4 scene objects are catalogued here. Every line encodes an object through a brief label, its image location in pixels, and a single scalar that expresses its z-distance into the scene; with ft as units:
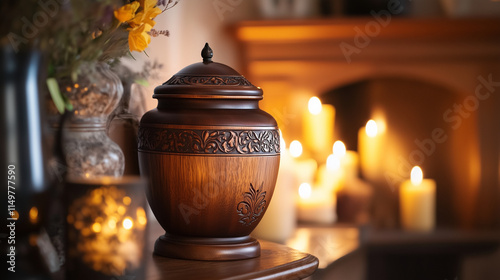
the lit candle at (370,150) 8.96
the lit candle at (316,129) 8.74
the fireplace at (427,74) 8.43
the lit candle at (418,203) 7.69
